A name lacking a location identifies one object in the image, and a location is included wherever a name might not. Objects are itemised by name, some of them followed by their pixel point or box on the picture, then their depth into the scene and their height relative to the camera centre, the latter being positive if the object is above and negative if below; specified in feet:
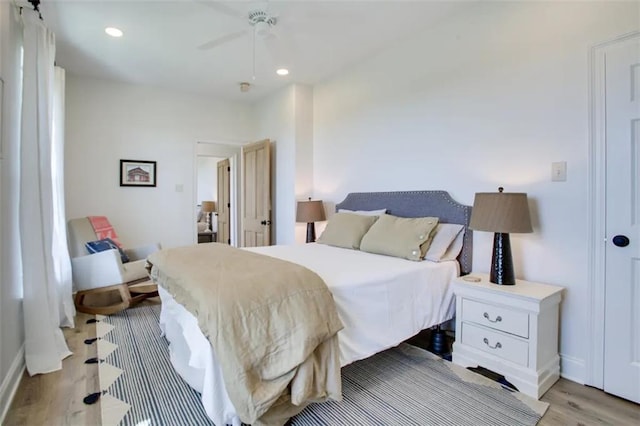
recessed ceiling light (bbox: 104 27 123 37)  9.80 +5.27
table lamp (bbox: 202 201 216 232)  26.53 +0.13
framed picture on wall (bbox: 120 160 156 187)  14.57 +1.63
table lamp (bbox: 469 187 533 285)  6.87 -0.24
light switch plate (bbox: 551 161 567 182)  7.11 +0.83
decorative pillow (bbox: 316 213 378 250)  10.10 -0.63
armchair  10.69 -2.19
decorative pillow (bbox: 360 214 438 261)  8.45 -0.71
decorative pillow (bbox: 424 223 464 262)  8.42 -0.85
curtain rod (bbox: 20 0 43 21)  7.52 +4.65
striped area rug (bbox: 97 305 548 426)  5.64 -3.48
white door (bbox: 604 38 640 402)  6.22 -0.21
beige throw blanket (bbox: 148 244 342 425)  4.61 -1.82
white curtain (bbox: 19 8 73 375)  7.13 -0.03
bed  5.42 -1.95
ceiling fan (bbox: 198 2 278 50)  8.78 +5.24
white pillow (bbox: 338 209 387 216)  10.75 -0.07
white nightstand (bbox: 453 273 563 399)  6.43 -2.48
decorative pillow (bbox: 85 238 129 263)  11.47 -1.27
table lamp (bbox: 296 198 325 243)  12.97 -0.16
